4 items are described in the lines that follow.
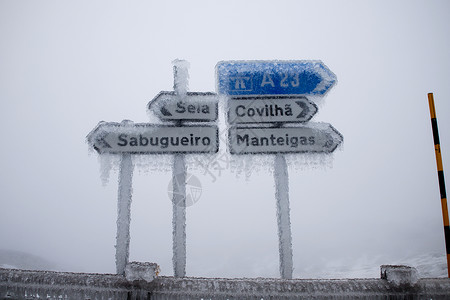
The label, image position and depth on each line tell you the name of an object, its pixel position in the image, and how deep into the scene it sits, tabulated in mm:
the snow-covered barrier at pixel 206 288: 1914
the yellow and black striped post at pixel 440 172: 2683
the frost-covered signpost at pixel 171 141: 3193
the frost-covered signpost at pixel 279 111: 3424
